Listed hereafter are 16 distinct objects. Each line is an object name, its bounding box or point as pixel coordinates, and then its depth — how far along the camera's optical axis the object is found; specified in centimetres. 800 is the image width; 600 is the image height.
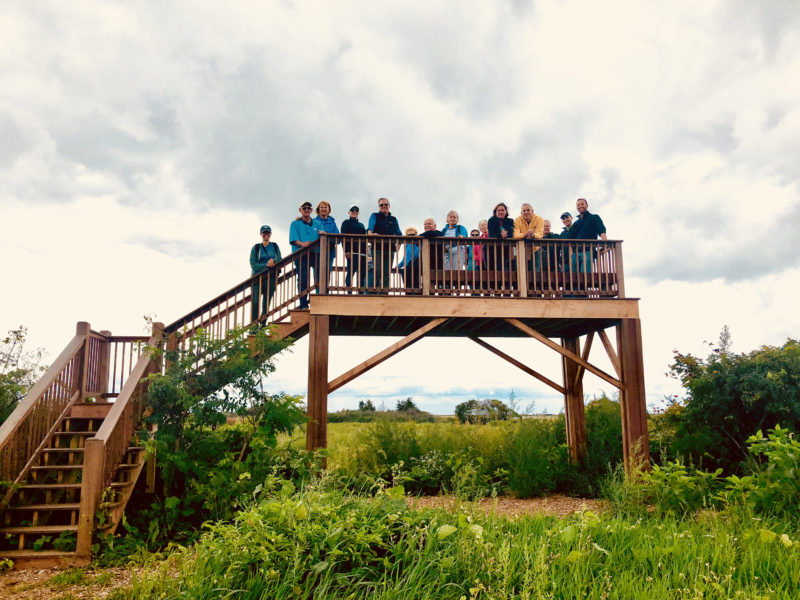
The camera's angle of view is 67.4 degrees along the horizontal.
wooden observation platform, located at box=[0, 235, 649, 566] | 769
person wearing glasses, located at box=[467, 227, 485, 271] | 1009
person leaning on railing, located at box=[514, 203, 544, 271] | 1033
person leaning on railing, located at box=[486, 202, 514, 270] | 1026
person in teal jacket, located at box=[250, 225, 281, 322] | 941
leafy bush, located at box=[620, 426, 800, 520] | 561
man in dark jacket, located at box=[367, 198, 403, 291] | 969
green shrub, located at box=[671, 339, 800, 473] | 1060
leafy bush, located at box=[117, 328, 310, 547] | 729
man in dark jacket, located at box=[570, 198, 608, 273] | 1054
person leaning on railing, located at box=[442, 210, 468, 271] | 995
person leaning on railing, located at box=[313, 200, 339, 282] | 1005
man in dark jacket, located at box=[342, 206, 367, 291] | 958
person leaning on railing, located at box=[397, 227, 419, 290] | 988
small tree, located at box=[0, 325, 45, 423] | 1098
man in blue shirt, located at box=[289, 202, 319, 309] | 965
